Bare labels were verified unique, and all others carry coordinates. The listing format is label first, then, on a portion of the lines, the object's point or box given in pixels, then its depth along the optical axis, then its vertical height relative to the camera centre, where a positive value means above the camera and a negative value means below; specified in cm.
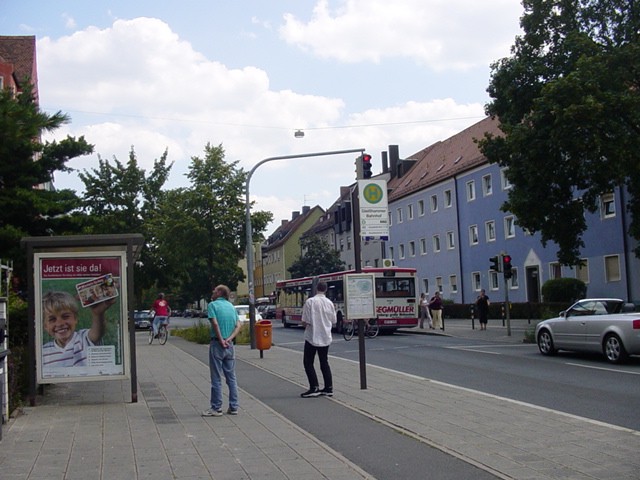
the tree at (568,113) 2689 +612
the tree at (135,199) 4541 +664
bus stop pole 1370 +80
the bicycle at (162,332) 3065 -80
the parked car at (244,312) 3884 -22
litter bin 2189 -74
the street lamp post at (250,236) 2680 +248
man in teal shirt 1093 -53
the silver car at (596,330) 1773 -80
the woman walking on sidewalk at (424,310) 3828 -42
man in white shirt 1288 -48
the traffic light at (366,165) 1474 +249
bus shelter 1198 +5
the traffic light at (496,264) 3022 +129
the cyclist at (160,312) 3058 -6
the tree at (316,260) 7512 +412
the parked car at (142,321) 5775 -68
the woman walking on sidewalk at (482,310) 3553 -45
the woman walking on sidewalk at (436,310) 3731 -41
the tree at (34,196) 1436 +217
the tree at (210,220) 3634 +393
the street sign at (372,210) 1418 +161
